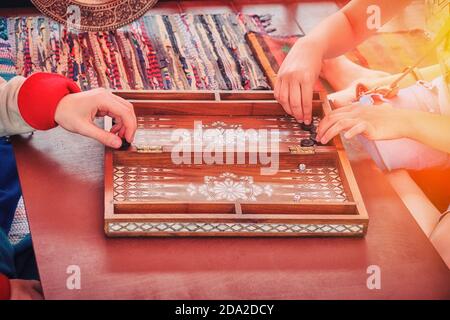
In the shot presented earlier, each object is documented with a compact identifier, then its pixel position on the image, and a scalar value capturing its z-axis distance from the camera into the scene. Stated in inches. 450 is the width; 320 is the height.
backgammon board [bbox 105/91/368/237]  49.5
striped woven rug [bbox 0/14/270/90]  81.7
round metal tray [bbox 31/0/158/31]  79.9
